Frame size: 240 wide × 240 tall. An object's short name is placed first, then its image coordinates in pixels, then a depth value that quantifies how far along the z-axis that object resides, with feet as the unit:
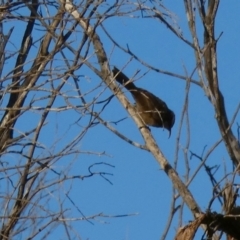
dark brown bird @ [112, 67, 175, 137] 35.66
